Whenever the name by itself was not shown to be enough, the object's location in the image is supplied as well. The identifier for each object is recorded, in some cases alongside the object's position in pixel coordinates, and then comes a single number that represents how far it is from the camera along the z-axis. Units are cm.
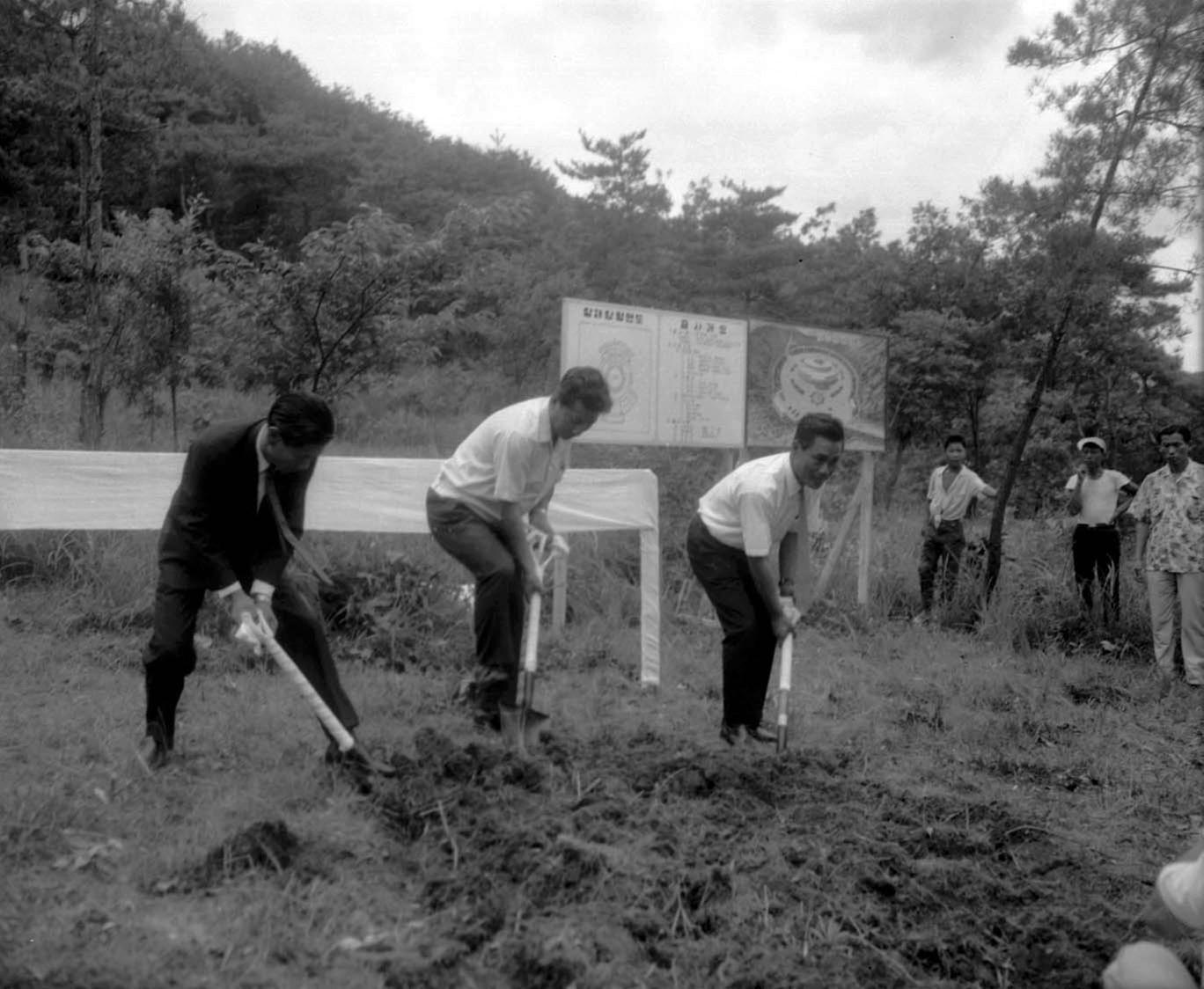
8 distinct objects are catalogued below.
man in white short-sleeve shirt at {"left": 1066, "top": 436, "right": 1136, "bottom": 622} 920
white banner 620
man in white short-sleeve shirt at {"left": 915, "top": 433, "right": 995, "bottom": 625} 980
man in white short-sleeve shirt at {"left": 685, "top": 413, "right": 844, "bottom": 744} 527
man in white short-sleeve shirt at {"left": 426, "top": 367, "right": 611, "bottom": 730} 510
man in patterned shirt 800
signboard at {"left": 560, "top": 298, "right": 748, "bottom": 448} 833
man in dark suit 447
